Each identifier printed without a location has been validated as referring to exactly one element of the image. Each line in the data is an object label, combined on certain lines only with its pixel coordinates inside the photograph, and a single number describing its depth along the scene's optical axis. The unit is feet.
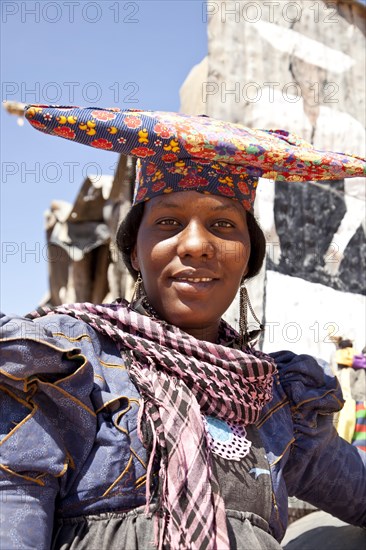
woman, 4.11
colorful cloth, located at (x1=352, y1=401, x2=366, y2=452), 9.14
